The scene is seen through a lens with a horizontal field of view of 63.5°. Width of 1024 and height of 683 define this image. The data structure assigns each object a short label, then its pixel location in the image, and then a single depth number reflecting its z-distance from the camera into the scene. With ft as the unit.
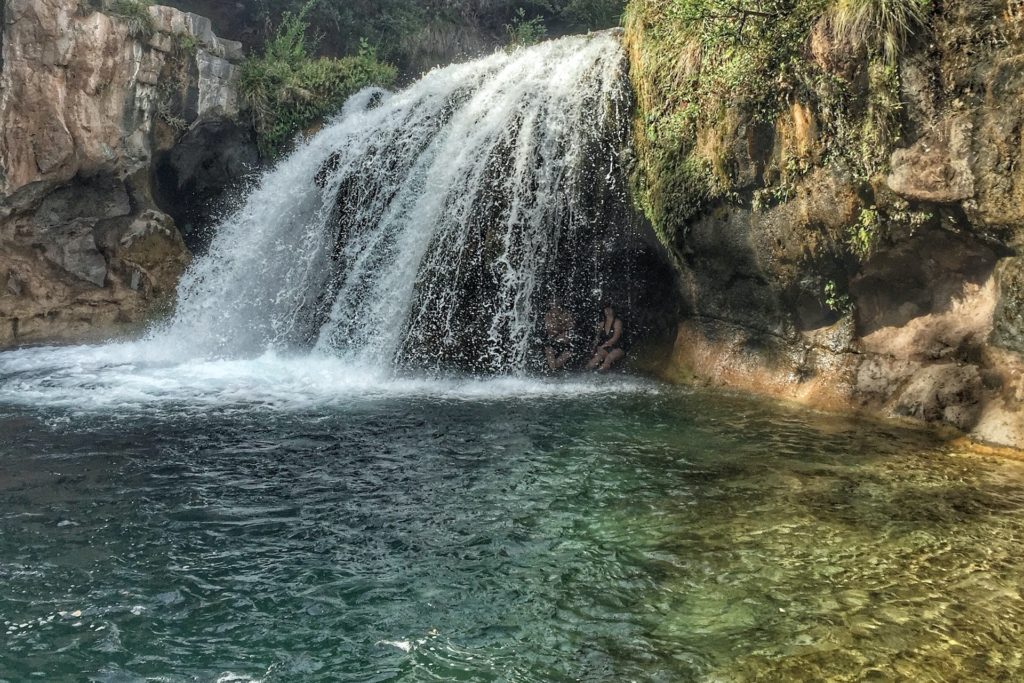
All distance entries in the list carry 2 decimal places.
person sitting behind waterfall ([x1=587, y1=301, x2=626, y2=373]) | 34.40
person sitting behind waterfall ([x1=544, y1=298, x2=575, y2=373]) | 34.04
